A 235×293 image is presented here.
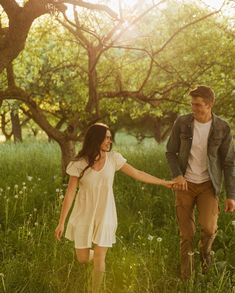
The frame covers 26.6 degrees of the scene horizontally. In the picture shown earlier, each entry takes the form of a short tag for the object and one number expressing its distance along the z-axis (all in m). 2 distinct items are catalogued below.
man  5.63
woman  5.01
